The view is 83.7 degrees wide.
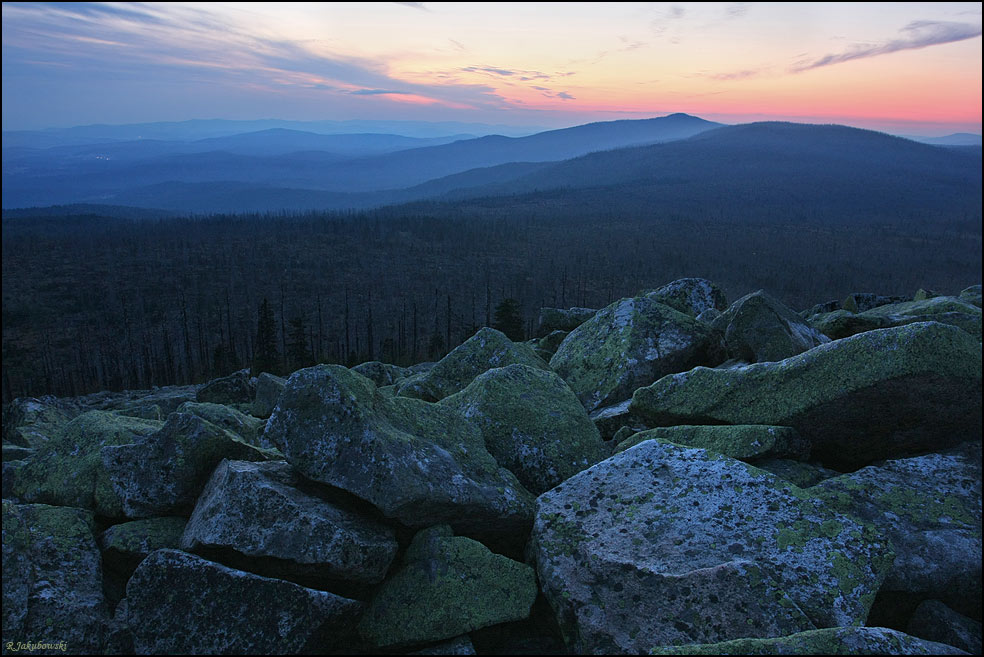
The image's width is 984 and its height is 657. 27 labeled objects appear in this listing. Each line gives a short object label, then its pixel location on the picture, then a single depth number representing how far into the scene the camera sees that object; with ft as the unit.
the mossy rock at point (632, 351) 39.68
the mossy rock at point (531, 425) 26.66
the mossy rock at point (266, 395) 50.80
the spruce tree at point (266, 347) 184.44
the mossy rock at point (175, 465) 21.83
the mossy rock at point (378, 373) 65.00
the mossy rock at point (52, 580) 17.44
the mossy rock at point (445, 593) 17.46
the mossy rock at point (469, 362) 40.32
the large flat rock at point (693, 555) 16.02
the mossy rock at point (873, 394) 22.11
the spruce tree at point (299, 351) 193.05
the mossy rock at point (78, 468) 23.88
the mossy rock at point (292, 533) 17.67
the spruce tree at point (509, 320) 170.60
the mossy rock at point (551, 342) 60.44
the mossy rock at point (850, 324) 37.83
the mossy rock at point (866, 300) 66.39
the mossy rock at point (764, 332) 34.27
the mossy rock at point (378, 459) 19.25
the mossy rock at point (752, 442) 23.41
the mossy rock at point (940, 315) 33.05
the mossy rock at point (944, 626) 16.60
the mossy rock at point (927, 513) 18.61
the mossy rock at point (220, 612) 16.60
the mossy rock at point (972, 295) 52.90
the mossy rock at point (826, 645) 12.37
